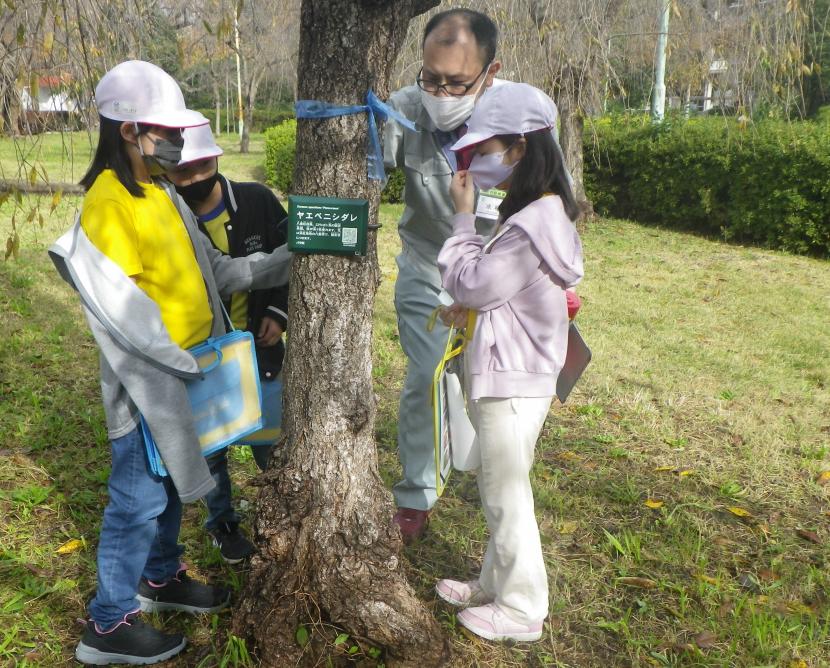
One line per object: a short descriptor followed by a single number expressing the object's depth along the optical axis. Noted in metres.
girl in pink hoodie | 2.13
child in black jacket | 2.69
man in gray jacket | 2.79
